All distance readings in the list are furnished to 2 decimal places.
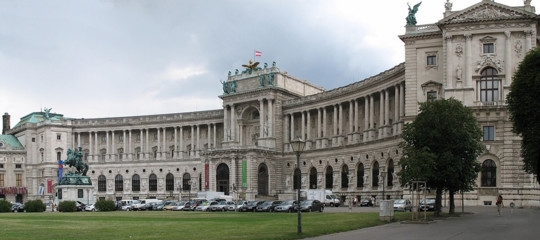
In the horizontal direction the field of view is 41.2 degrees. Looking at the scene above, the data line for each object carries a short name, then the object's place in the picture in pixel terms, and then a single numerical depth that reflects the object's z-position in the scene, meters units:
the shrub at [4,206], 100.19
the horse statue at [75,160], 107.19
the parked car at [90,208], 102.31
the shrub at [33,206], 100.44
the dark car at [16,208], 103.61
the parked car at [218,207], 101.19
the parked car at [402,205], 82.93
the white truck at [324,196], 110.94
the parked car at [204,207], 102.48
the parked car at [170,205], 108.35
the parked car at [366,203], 109.72
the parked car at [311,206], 85.25
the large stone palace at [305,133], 90.62
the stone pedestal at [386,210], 58.31
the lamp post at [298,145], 47.16
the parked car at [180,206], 106.38
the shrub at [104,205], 101.44
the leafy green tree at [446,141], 66.81
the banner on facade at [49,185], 170.62
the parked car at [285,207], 89.88
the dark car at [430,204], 82.44
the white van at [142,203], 111.25
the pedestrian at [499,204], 66.84
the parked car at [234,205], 100.11
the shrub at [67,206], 98.00
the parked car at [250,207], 97.16
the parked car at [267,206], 92.88
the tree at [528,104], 53.06
